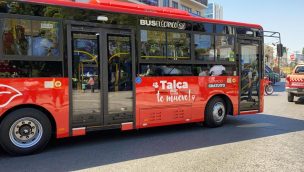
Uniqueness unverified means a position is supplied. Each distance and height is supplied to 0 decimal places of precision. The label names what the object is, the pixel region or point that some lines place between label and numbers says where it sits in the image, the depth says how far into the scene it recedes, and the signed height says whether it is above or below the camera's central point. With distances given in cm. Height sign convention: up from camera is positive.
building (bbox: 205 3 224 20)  11062 +2175
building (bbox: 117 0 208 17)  3712 +946
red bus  630 +13
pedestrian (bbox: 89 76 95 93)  706 -15
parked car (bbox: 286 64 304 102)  1640 -52
